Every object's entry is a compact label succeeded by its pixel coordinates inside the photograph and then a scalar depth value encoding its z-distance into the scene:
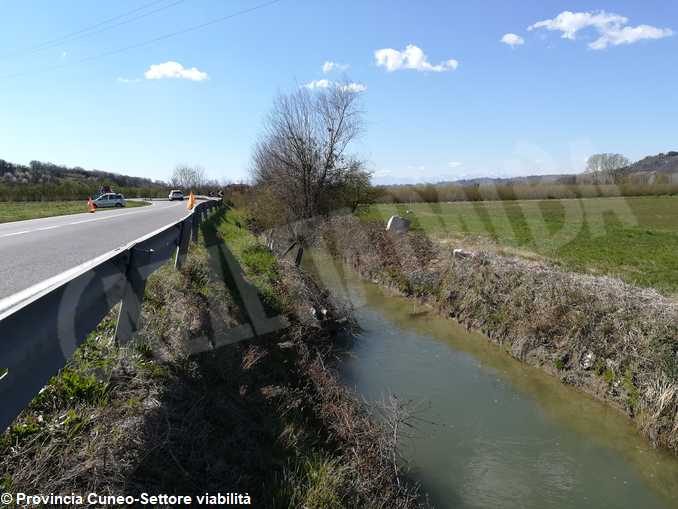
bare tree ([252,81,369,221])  22.08
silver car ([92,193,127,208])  32.25
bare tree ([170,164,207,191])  84.94
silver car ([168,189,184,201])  48.47
